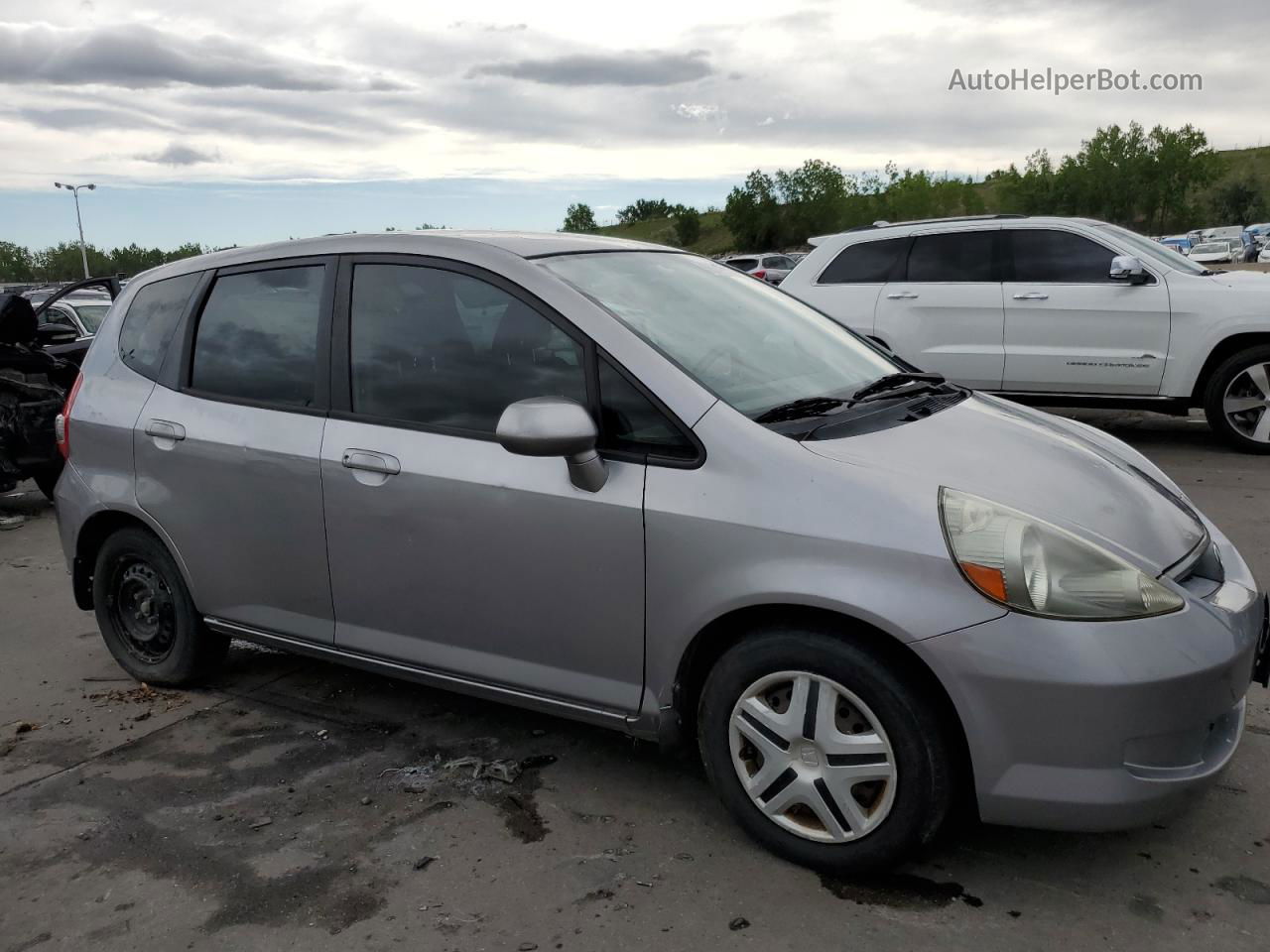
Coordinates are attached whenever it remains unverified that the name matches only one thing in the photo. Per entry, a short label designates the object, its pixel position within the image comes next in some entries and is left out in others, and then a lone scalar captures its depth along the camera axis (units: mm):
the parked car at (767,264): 34441
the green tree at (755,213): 100625
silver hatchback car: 2676
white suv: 8188
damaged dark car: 8555
